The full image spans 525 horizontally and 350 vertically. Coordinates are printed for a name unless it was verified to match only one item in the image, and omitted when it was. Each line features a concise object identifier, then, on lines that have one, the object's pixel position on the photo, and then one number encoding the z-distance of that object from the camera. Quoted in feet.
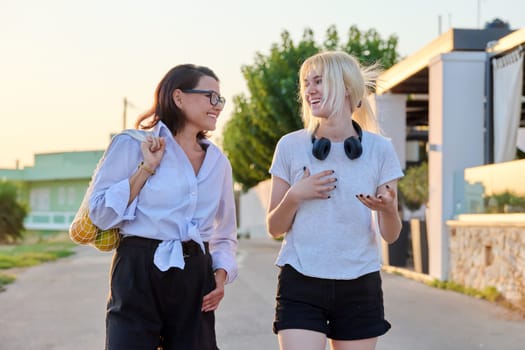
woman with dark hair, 11.35
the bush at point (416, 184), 52.40
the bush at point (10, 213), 103.24
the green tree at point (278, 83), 100.12
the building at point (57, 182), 197.57
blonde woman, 11.69
